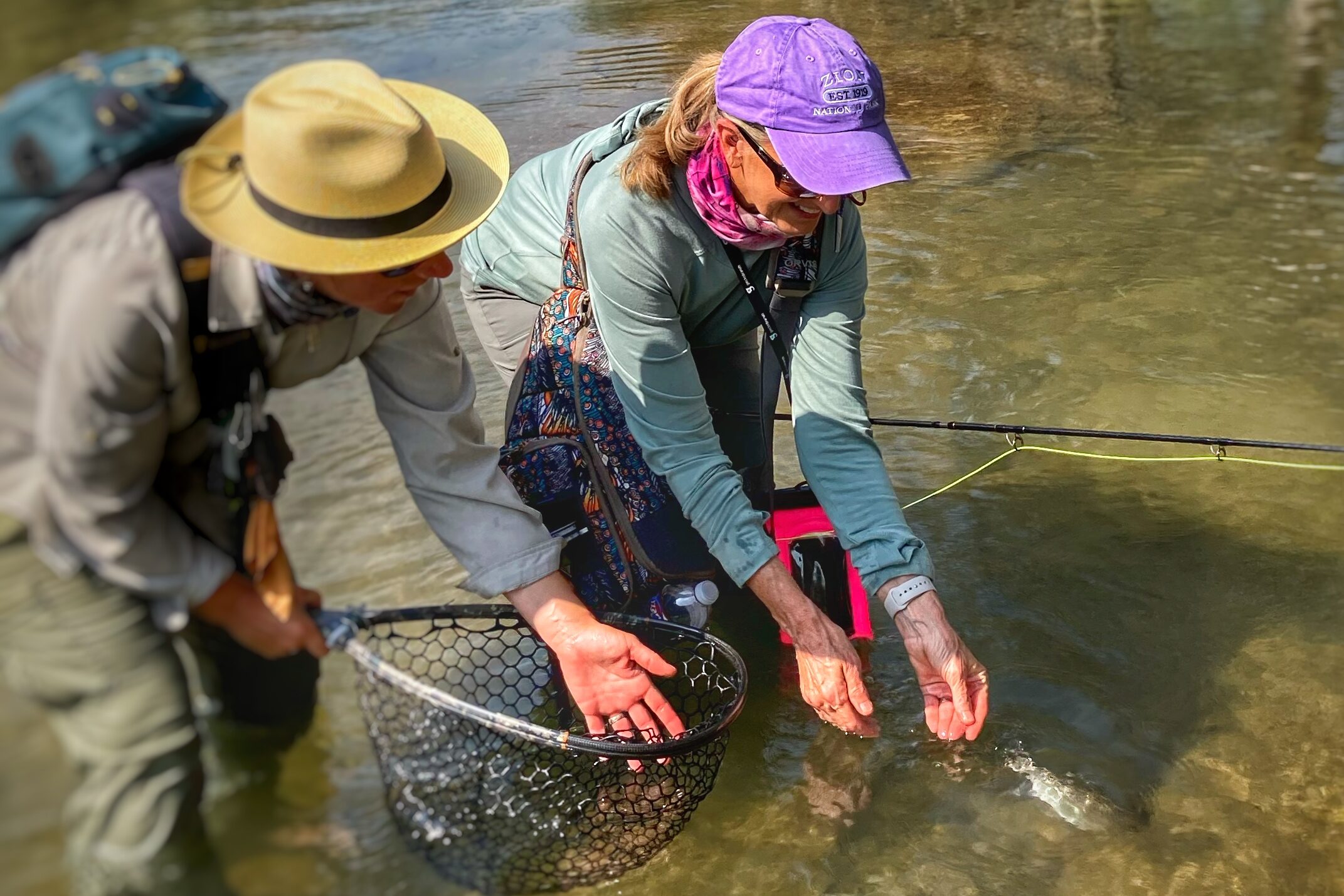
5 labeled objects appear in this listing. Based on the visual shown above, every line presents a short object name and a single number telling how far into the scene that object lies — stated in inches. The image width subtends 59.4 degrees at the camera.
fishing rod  113.9
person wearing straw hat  51.8
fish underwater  94.7
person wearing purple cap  79.5
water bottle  99.3
